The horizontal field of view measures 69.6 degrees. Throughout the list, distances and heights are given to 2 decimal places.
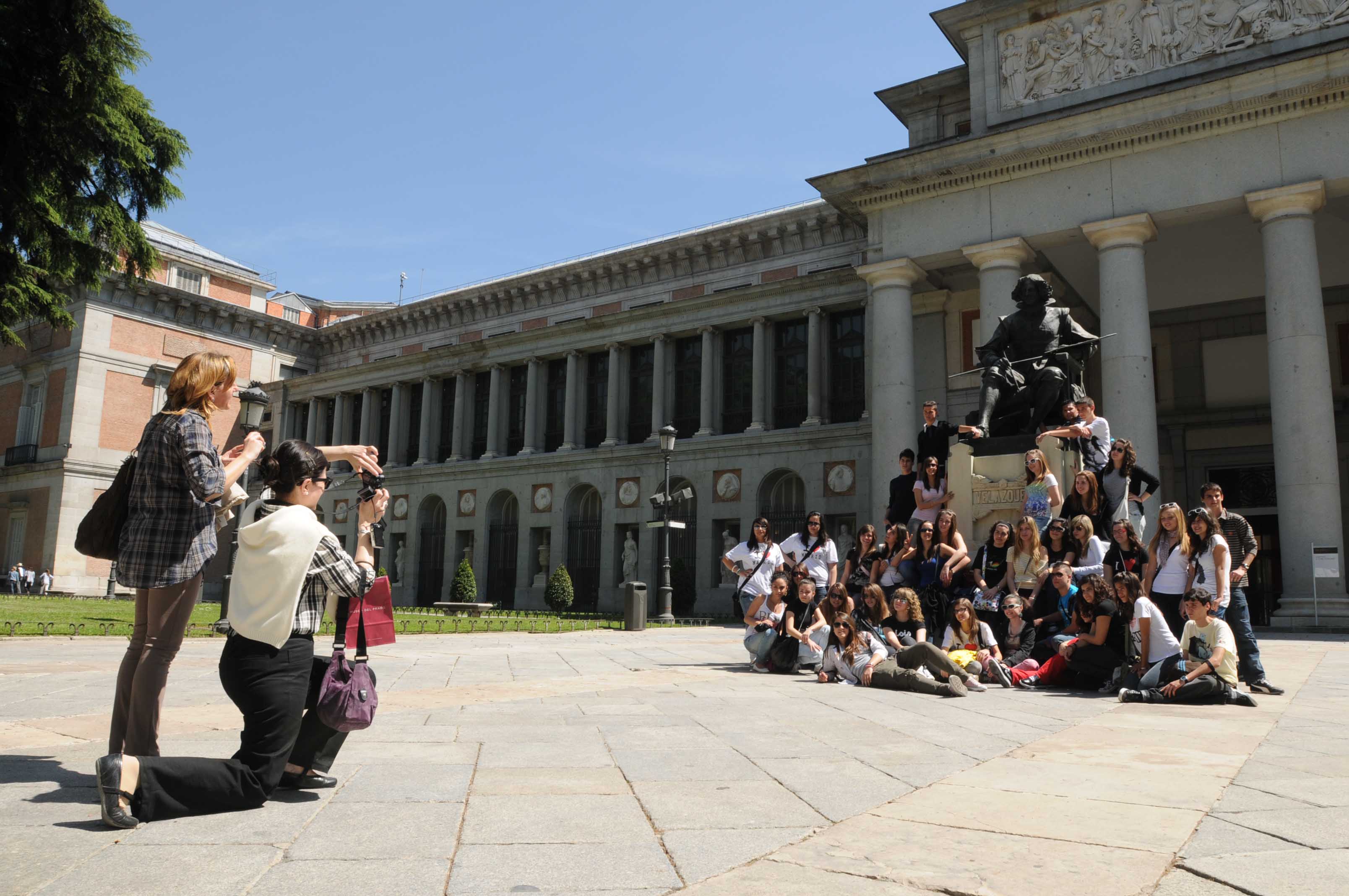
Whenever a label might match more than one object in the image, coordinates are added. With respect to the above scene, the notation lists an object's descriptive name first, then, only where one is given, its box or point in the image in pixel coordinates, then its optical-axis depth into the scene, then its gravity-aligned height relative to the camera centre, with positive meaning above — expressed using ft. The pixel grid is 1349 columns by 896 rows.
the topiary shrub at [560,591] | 112.57 -1.43
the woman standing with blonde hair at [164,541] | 13.80 +0.45
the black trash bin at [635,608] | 68.44 -1.93
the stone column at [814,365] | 110.01 +24.60
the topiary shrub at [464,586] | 122.62 -1.10
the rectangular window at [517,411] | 140.26 +24.12
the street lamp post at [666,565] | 80.43 +1.33
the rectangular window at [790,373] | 115.03 +24.85
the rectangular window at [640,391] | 127.85 +24.85
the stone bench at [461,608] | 101.71 -3.31
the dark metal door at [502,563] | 132.57 +2.06
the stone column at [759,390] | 114.42 +22.58
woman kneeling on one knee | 12.47 -1.06
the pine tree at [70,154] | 52.47 +24.22
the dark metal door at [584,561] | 123.13 +2.37
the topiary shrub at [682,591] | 105.81 -1.07
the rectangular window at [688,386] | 123.13 +24.77
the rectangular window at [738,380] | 119.24 +24.85
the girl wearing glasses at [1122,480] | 36.50 +4.13
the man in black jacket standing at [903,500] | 42.96 +3.77
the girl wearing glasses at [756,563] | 37.88 +0.76
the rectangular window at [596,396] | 132.16 +24.89
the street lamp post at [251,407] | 54.03 +9.35
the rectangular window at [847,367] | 110.01 +24.73
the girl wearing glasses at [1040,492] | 37.76 +3.76
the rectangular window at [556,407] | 136.15 +23.96
